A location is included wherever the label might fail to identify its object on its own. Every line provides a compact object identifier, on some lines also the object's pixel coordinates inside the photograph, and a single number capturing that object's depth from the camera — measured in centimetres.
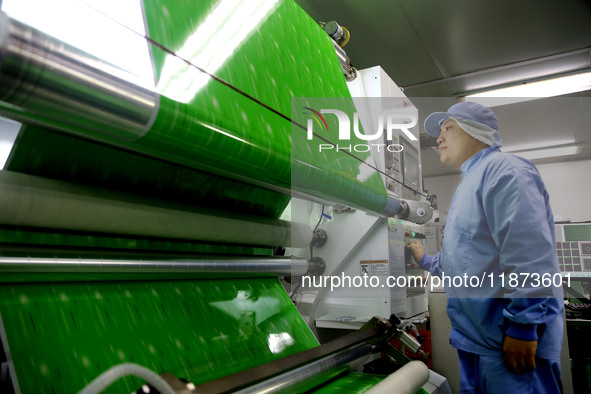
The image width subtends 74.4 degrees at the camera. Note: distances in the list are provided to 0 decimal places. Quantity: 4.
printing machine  62
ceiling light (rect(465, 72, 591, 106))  385
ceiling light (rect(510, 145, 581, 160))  531
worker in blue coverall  130
